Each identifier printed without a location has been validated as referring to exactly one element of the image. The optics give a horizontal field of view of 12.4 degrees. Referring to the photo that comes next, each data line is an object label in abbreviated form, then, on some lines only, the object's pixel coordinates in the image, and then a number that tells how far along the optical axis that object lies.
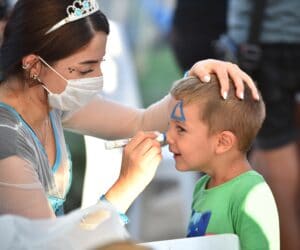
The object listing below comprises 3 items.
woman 3.39
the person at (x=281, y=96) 5.53
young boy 3.45
